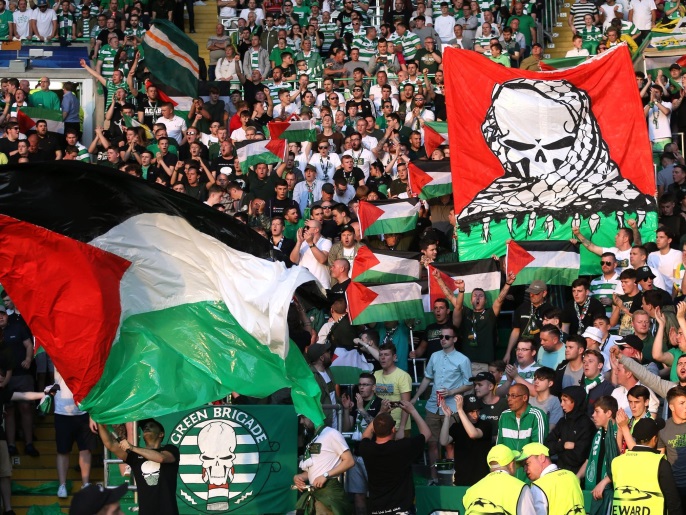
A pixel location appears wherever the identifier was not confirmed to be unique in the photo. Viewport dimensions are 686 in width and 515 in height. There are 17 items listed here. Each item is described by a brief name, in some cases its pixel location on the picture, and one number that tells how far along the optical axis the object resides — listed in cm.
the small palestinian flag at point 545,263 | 1856
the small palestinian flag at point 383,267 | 1900
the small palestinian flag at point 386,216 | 1995
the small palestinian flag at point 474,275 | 1839
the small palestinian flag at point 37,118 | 2445
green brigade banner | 1477
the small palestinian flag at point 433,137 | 2267
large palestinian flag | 1212
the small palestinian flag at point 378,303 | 1808
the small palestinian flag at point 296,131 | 2319
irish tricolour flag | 2639
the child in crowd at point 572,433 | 1372
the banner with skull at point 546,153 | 1961
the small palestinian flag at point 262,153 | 2250
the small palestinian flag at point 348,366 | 1692
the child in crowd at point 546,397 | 1445
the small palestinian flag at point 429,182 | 2088
